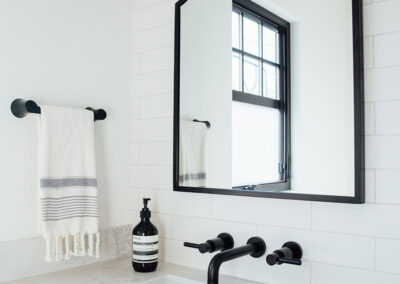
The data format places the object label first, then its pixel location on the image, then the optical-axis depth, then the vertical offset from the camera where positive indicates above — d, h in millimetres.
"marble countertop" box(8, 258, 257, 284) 1262 -400
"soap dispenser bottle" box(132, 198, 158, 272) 1361 -310
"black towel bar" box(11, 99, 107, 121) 1245 +146
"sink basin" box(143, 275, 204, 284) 1294 -412
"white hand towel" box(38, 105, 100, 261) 1285 -95
